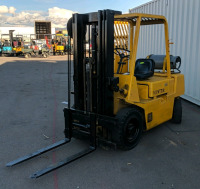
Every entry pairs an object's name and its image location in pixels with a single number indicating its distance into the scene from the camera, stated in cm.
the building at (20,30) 4632
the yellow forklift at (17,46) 2931
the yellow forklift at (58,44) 3020
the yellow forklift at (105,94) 386
